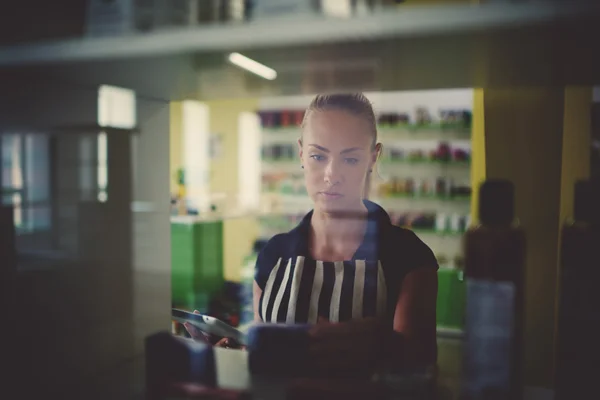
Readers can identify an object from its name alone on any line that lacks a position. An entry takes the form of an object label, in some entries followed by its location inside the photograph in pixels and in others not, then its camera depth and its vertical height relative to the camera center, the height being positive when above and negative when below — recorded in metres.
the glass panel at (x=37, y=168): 0.94 +0.01
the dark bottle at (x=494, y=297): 0.56 -0.14
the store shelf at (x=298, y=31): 0.56 +0.19
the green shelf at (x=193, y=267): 1.13 -0.25
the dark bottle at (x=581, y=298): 0.56 -0.14
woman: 1.01 -0.17
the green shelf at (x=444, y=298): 1.04 -0.29
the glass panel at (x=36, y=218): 0.94 -0.09
